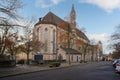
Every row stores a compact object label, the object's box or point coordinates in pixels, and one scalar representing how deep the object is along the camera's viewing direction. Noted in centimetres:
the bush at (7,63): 1477
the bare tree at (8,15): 1061
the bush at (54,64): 1819
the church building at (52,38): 3255
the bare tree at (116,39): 2506
